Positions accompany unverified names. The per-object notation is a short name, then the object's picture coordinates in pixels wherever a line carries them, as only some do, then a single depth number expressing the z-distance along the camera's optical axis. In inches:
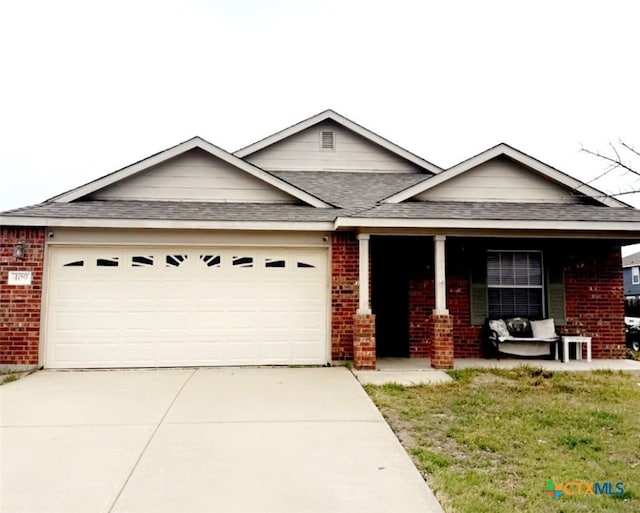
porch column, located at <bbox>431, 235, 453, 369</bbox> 315.6
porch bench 346.6
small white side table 343.3
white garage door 318.3
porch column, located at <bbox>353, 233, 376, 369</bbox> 309.0
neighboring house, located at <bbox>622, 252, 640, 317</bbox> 1026.9
